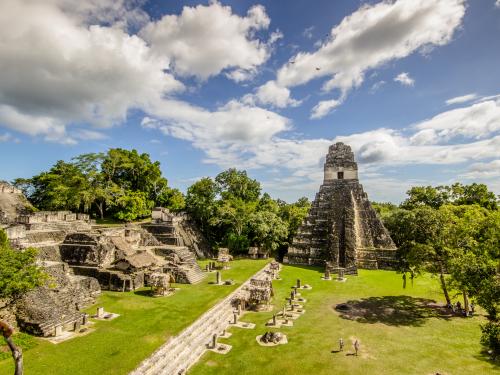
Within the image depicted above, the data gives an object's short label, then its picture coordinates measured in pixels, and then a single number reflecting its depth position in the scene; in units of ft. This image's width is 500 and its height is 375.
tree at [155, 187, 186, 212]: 142.95
